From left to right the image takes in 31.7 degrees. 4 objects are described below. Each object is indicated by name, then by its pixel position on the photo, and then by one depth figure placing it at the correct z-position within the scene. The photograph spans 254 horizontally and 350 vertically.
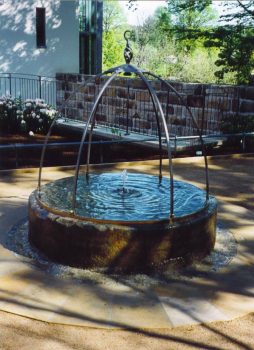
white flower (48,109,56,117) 14.79
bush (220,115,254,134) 12.45
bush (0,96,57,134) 14.70
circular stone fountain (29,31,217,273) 4.83
